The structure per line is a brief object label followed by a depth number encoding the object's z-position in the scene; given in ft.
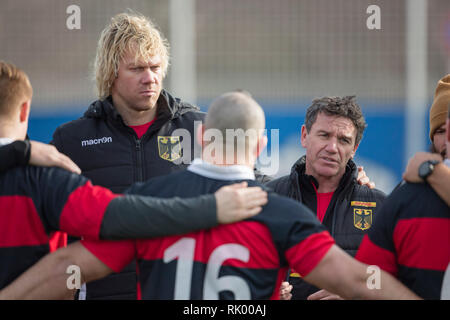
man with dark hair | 25.11
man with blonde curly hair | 24.76
